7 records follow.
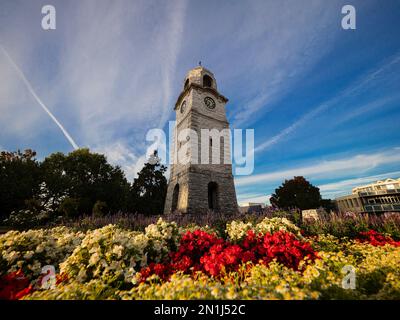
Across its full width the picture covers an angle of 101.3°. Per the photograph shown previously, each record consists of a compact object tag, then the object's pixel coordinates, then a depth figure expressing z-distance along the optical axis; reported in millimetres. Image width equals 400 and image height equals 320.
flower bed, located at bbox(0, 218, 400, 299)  1646
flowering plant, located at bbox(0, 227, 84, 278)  2850
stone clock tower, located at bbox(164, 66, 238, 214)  11422
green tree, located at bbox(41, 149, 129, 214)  16984
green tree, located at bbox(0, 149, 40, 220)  13922
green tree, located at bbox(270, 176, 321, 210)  26562
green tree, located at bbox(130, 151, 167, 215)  19297
